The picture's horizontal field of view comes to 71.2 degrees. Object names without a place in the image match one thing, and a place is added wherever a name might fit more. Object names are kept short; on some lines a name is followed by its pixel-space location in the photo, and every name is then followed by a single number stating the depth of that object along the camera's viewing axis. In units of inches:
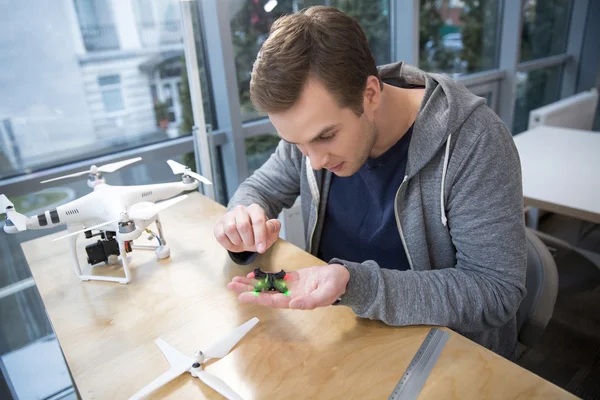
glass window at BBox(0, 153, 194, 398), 63.6
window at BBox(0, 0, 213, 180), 59.5
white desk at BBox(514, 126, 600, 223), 64.3
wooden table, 27.3
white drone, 38.3
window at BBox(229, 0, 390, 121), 77.8
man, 31.7
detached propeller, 27.5
